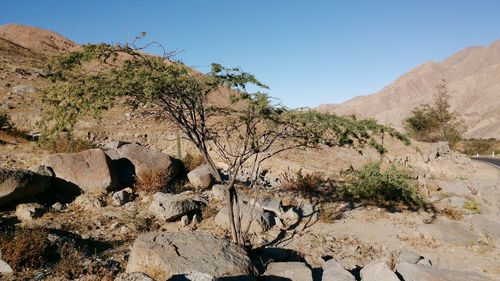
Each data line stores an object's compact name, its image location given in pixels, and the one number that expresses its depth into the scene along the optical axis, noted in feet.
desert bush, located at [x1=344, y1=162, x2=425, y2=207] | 52.80
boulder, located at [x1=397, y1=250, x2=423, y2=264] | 34.91
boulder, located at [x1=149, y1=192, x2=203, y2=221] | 39.60
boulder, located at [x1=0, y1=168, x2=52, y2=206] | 38.29
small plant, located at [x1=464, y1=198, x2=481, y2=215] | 52.35
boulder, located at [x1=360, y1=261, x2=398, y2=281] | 26.97
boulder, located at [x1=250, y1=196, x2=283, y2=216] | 44.39
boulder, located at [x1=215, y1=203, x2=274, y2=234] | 39.13
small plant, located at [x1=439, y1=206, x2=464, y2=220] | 49.57
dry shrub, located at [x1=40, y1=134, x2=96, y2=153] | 53.67
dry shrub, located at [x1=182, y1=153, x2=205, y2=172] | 56.24
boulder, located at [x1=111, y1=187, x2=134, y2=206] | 42.76
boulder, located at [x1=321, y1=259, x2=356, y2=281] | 27.50
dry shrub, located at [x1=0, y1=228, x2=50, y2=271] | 25.76
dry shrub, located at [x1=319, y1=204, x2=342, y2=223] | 44.32
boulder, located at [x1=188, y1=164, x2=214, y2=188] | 50.20
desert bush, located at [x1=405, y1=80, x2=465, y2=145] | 136.87
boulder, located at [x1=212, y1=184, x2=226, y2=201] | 46.34
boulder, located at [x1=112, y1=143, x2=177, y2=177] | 49.93
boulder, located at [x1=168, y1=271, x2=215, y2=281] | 20.01
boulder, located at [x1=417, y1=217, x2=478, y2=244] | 41.06
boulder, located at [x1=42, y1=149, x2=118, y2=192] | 44.04
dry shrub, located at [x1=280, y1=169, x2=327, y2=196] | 54.70
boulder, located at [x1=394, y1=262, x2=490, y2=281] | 26.84
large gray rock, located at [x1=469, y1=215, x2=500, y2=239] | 43.56
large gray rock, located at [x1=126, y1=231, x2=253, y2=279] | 23.86
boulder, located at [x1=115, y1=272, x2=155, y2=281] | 20.38
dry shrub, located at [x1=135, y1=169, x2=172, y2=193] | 46.55
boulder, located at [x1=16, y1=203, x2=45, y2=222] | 37.43
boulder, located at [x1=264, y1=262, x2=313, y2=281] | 26.35
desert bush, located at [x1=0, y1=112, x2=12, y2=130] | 61.46
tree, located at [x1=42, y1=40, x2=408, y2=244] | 28.45
